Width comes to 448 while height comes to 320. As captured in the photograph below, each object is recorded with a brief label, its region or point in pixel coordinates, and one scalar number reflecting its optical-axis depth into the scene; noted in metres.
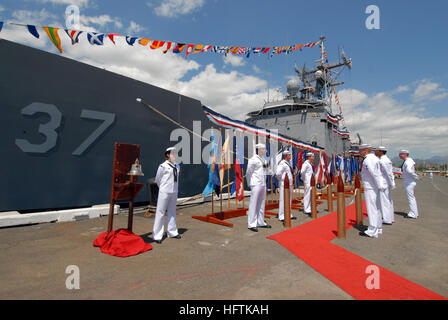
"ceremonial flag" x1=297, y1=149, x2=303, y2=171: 9.83
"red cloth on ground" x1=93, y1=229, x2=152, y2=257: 3.22
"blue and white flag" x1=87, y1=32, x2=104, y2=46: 5.18
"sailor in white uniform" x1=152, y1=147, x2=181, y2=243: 4.07
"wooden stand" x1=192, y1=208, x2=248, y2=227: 5.21
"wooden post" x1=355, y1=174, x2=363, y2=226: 5.10
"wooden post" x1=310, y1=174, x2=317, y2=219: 5.92
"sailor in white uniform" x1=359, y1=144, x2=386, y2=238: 4.35
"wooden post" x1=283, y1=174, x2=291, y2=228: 4.95
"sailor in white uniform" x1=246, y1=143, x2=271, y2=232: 4.96
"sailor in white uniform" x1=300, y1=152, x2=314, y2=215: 6.93
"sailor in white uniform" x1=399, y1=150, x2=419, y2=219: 6.23
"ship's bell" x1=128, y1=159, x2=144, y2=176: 3.69
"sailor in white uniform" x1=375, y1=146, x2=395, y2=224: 5.36
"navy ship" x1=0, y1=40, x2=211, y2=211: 4.70
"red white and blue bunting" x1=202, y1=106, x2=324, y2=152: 7.10
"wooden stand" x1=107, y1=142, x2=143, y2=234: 3.64
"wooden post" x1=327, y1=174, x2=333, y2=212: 7.00
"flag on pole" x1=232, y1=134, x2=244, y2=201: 6.14
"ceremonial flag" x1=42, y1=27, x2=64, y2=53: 4.54
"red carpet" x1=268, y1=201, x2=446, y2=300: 2.16
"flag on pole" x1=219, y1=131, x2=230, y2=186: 6.02
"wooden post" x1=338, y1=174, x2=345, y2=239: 4.16
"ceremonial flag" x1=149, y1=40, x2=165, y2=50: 6.00
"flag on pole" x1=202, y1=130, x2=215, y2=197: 5.89
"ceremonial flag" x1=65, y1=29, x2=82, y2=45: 4.89
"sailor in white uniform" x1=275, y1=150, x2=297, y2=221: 5.82
